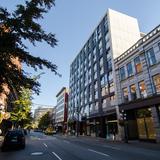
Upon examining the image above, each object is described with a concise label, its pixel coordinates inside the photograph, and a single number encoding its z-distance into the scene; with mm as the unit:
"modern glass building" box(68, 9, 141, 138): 30070
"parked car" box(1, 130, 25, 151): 14022
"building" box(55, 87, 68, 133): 70811
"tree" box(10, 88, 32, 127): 38059
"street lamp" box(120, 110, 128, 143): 21891
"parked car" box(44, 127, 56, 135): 48518
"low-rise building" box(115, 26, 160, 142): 18921
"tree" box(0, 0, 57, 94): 8534
